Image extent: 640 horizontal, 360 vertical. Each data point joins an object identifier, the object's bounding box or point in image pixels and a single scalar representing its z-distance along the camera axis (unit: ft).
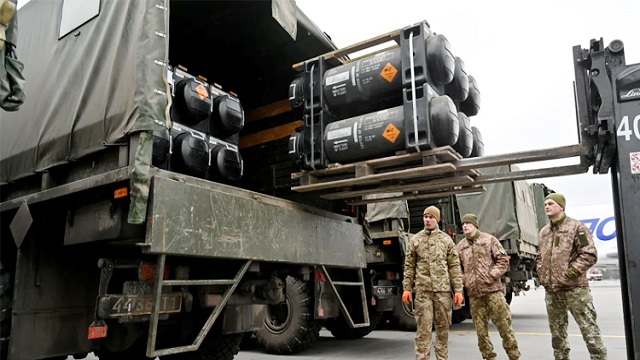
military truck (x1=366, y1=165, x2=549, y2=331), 27.17
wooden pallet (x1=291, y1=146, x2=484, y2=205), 13.62
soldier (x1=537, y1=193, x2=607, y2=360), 15.51
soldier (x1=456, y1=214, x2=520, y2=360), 17.70
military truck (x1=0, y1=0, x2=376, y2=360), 11.04
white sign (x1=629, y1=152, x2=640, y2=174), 9.00
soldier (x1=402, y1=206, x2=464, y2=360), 17.07
